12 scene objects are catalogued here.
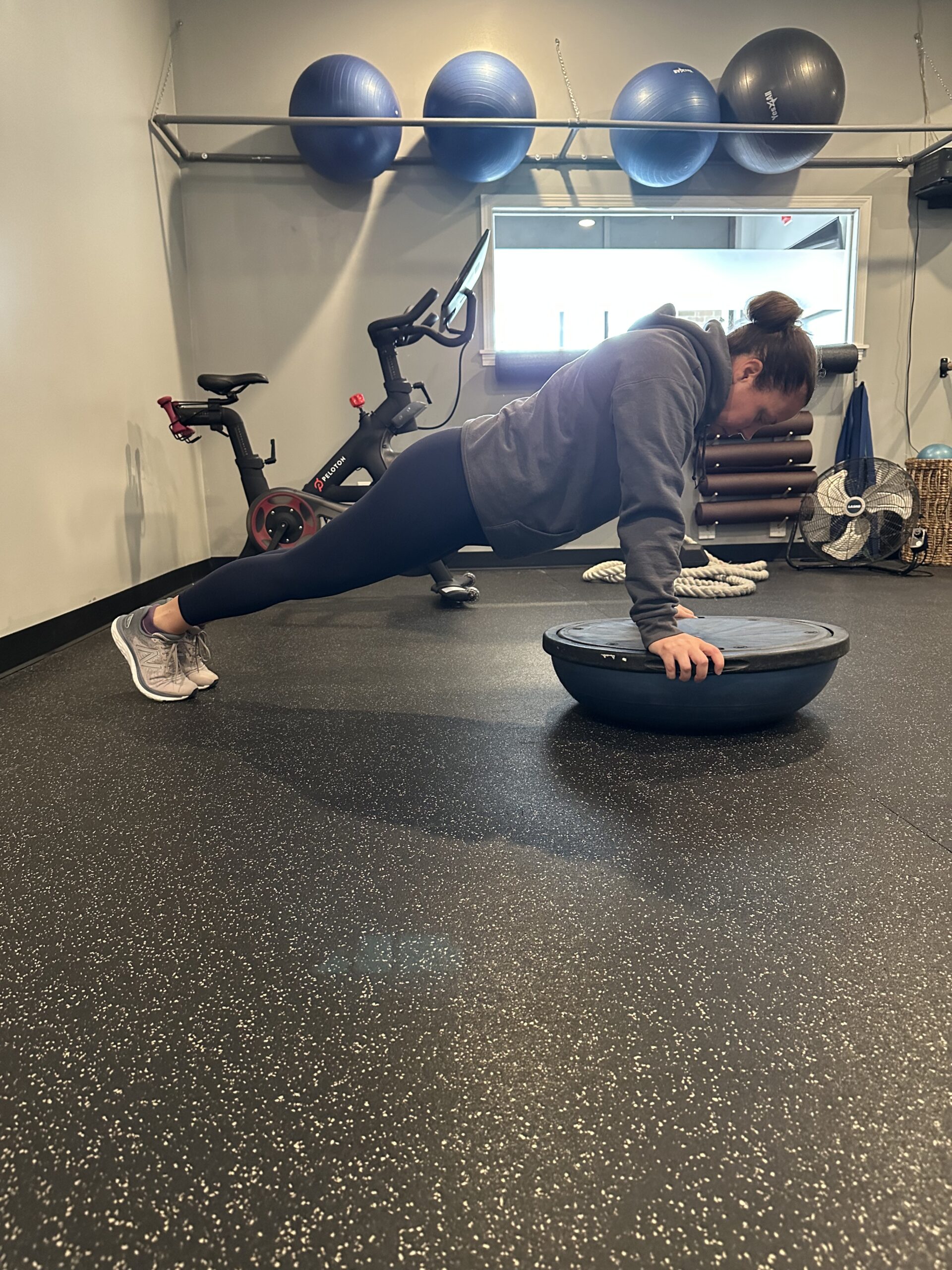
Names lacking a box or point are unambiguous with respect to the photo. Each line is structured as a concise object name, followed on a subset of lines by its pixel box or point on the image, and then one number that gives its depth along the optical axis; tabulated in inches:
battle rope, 126.5
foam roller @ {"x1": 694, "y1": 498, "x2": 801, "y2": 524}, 167.9
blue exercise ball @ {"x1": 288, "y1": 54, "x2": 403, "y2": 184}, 139.3
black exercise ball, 138.5
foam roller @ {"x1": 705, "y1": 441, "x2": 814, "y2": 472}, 164.9
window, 177.9
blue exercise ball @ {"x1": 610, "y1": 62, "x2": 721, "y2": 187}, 141.1
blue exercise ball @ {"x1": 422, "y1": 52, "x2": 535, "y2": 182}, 138.4
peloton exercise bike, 127.6
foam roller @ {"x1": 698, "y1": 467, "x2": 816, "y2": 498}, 166.6
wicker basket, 159.0
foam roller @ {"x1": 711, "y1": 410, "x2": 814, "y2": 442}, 163.2
